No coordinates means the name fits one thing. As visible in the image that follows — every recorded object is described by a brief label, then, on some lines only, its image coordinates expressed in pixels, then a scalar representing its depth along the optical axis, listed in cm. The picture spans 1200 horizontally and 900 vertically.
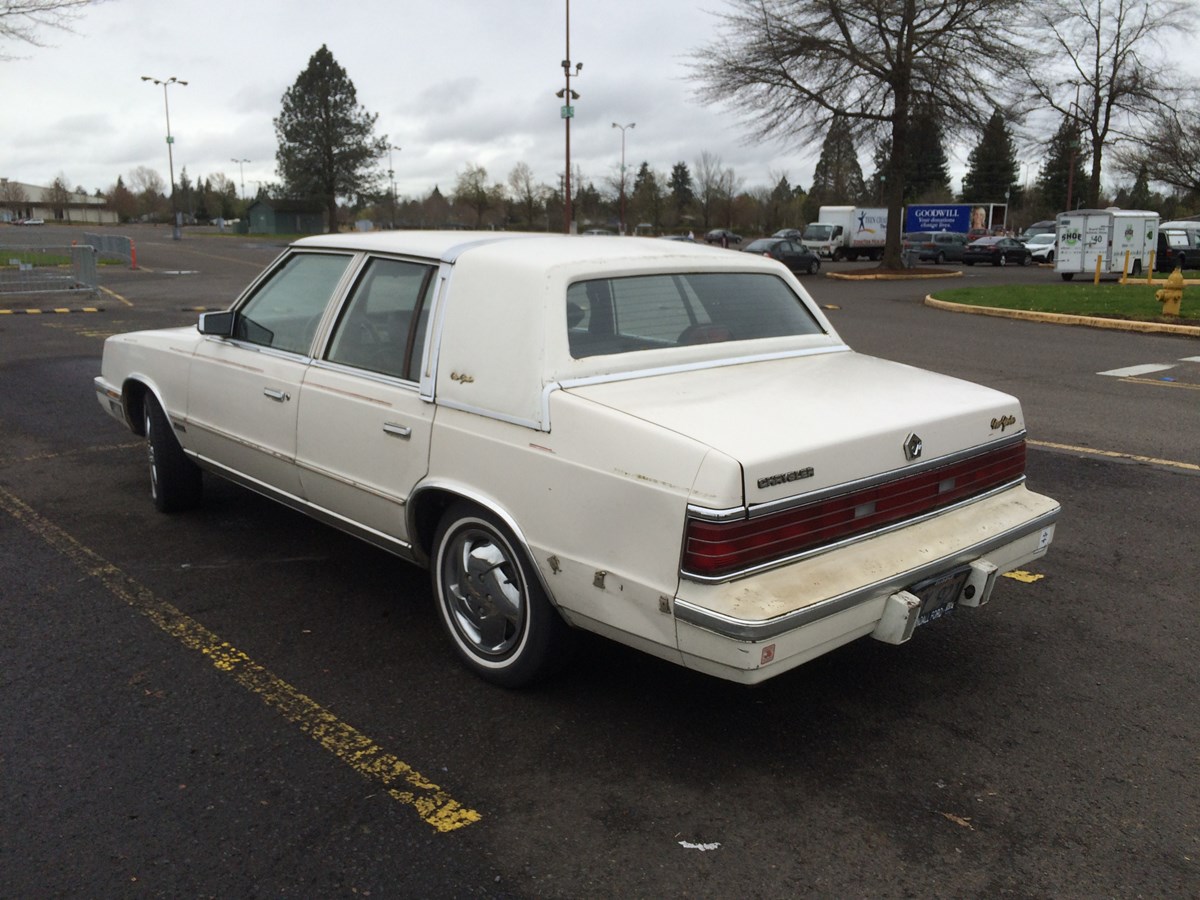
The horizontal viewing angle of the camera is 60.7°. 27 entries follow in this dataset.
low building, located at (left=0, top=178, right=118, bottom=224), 13725
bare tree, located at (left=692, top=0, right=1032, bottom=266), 2812
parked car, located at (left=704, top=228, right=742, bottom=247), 5501
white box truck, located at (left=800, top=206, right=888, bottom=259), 4925
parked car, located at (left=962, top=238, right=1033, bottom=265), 4228
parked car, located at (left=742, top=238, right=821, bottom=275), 3331
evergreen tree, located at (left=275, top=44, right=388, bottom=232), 7712
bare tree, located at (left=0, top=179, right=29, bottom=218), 13075
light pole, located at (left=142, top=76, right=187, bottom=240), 6425
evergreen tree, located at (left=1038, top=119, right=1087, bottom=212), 7125
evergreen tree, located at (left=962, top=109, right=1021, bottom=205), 8238
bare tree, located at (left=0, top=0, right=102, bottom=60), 2044
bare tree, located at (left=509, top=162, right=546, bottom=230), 8200
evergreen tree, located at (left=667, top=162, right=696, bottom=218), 10788
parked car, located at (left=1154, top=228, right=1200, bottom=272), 3562
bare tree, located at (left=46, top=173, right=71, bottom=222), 14250
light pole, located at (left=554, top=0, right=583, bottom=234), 3812
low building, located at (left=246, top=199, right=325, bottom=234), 8094
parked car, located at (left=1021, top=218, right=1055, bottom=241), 4716
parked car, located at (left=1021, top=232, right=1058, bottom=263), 4291
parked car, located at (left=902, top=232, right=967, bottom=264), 4303
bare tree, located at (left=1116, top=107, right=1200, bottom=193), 4494
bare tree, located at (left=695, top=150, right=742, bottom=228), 8656
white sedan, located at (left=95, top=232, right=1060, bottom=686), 300
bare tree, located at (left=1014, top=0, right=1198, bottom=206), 4447
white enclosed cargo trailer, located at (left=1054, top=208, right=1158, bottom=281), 2742
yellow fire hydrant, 1681
